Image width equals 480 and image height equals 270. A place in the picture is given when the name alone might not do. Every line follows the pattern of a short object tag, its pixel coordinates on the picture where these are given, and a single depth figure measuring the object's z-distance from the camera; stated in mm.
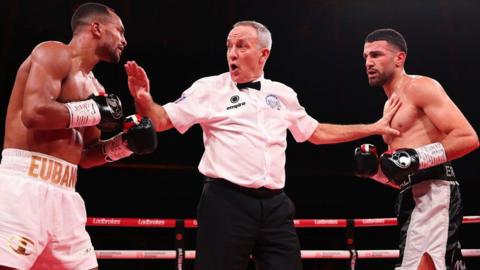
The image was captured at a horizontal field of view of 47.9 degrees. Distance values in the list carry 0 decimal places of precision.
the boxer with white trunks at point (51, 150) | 1946
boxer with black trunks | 2256
